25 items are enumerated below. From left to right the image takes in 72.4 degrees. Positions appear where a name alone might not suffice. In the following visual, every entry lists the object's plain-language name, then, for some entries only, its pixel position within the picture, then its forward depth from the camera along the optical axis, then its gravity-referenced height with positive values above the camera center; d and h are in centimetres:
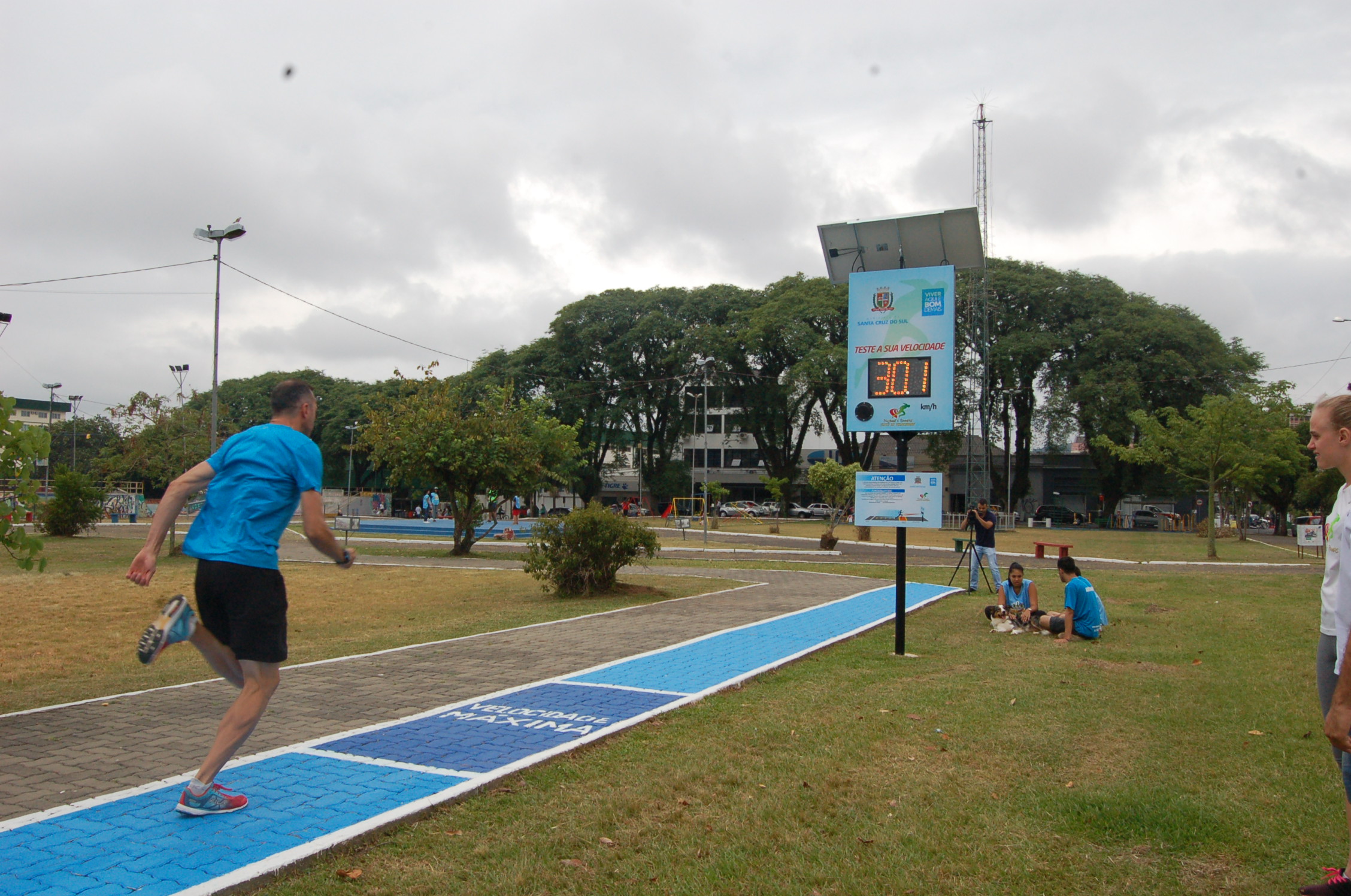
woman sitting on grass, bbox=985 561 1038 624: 1066 -126
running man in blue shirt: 396 -42
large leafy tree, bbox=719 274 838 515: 5112 +711
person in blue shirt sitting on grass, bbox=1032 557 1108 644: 982 -130
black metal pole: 880 -76
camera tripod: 1508 -136
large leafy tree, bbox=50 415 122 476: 7812 +251
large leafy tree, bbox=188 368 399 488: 6888 +514
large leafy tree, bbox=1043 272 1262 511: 4872 +721
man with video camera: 1448 -77
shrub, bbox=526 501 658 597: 1395 -107
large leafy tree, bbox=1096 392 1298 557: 2666 +163
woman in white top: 327 -28
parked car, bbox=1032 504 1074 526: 6328 -167
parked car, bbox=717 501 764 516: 6299 -185
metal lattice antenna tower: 4809 +763
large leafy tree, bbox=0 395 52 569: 633 -8
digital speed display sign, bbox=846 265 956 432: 900 +135
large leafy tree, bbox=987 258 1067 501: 5147 +924
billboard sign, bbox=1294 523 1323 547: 2383 -102
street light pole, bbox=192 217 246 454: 2186 +561
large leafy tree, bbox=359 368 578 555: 2280 +74
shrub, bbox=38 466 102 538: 2992 -123
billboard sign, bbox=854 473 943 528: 918 -14
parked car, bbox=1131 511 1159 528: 6088 -187
